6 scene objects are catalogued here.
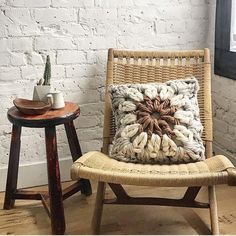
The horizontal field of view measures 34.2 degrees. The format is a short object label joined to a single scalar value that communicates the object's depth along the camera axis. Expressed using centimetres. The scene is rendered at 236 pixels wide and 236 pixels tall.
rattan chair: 135
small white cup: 168
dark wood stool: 157
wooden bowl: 159
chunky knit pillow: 157
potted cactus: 168
